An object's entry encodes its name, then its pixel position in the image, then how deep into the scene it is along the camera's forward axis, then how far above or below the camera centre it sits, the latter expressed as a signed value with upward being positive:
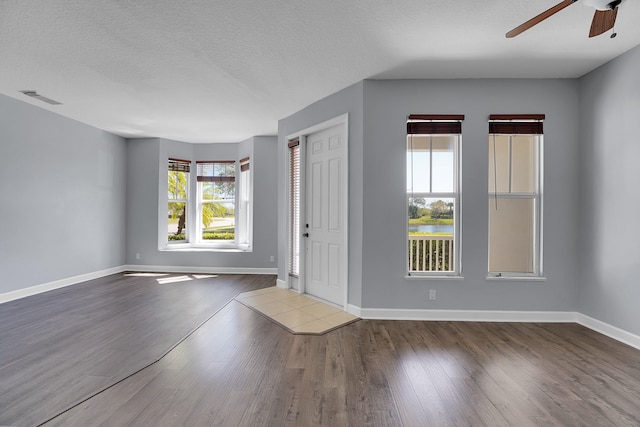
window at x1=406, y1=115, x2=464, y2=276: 3.61 +0.33
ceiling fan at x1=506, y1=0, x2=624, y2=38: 1.83 +1.28
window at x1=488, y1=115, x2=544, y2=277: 3.59 +0.14
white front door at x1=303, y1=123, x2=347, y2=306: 3.95 +0.00
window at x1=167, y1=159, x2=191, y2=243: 6.47 +0.33
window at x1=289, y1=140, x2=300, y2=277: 4.71 +0.07
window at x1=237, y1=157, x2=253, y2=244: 6.41 +0.15
